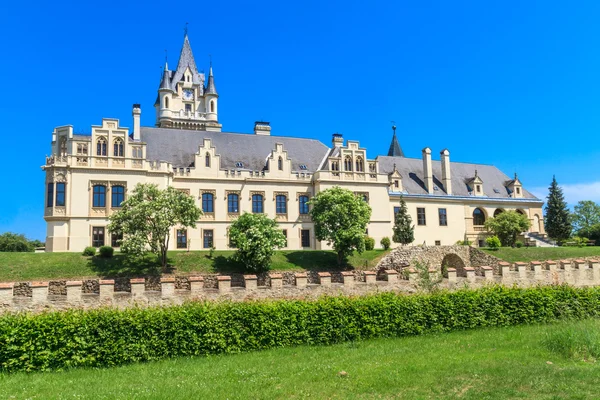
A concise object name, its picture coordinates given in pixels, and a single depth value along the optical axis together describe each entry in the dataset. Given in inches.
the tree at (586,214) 2910.9
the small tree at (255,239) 1198.3
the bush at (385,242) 1685.5
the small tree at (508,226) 1814.7
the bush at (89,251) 1284.4
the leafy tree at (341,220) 1359.5
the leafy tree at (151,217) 1190.3
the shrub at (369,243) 1588.7
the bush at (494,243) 1603.1
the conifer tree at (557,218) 2080.5
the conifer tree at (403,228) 1697.8
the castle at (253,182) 1450.5
